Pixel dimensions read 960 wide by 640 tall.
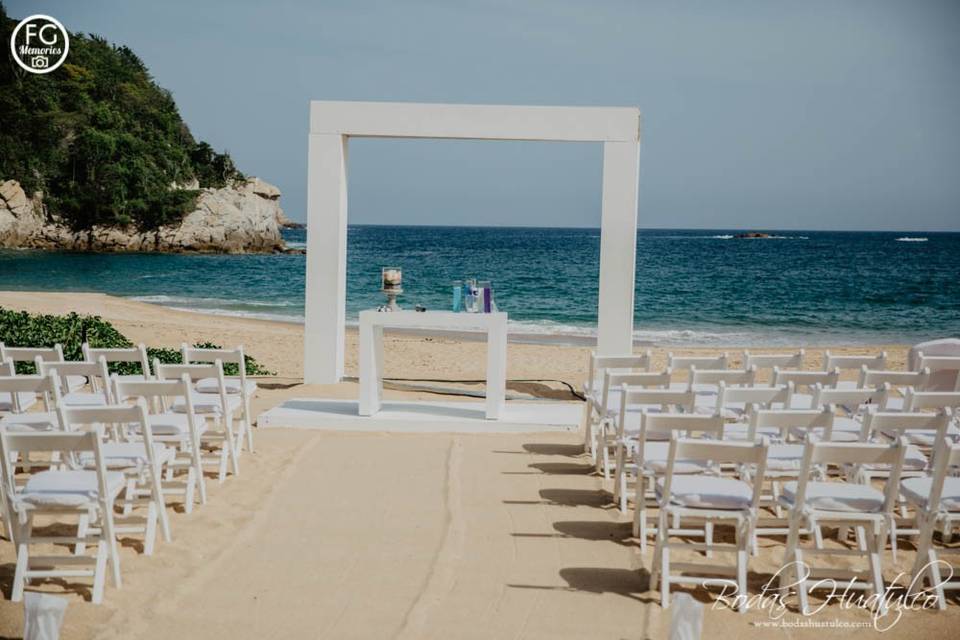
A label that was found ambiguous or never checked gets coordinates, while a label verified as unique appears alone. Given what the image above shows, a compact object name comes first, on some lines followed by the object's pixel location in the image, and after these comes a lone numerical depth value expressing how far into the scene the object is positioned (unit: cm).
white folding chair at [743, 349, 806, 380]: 777
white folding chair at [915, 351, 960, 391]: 805
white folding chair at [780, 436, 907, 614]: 445
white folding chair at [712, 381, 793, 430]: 600
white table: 866
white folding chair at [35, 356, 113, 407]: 636
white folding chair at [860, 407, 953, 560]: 512
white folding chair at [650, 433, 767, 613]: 446
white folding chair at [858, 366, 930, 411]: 696
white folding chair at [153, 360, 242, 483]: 664
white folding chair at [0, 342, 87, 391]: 707
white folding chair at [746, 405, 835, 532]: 510
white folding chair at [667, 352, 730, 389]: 763
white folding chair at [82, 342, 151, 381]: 691
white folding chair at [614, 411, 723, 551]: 501
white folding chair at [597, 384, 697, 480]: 590
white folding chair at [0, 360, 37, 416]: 660
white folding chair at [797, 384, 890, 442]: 594
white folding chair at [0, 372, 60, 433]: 573
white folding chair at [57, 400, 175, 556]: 489
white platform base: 880
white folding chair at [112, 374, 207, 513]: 591
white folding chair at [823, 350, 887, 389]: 779
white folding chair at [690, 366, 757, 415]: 693
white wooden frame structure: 999
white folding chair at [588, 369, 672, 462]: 691
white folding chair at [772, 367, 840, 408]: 705
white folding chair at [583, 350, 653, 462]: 768
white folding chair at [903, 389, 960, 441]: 598
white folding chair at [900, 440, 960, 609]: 457
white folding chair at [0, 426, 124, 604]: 440
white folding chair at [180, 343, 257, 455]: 725
